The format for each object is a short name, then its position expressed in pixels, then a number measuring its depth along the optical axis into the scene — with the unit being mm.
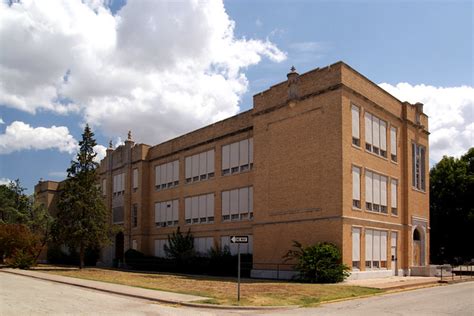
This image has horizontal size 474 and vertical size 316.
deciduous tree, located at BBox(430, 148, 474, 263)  44312
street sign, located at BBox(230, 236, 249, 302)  19250
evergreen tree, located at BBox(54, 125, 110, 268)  42781
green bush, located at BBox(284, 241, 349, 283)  27906
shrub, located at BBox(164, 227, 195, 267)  41531
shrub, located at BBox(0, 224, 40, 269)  48188
